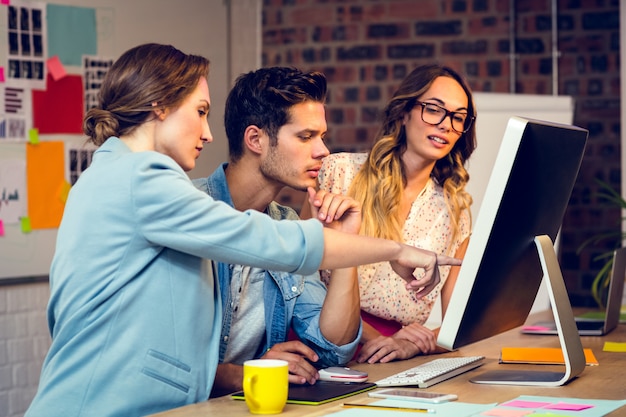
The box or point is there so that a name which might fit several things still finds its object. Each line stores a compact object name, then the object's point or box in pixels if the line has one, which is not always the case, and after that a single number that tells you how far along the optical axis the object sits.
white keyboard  1.81
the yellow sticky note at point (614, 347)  2.28
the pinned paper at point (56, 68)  3.62
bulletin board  3.44
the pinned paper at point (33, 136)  3.50
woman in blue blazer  1.59
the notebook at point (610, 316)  2.59
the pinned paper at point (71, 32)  3.63
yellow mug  1.54
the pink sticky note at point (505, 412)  1.50
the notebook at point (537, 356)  2.10
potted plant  4.19
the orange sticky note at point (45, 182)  3.51
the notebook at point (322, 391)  1.66
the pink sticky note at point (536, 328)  2.65
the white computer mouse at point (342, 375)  1.84
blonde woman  2.70
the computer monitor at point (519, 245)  1.66
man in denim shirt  2.05
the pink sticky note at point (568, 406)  1.56
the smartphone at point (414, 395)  1.63
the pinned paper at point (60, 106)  3.55
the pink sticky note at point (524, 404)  1.59
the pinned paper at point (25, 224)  3.48
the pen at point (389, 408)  1.55
